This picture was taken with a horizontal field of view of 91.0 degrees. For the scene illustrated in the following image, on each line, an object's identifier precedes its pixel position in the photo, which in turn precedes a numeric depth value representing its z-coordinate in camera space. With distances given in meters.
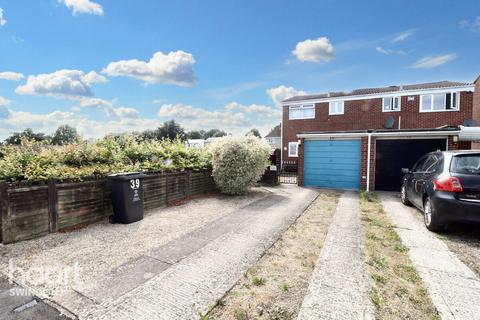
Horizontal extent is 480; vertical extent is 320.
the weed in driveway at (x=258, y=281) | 2.81
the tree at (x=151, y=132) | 59.83
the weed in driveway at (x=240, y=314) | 2.23
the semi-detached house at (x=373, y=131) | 9.64
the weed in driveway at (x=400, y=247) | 3.85
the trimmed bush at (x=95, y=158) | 4.34
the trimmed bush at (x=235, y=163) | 8.47
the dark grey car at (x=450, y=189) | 4.11
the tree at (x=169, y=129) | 59.53
